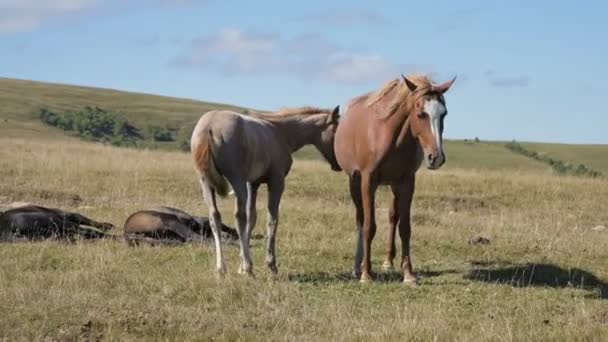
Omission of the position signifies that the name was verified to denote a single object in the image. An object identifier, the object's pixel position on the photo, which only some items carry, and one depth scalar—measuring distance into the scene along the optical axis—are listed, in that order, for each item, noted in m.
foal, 9.40
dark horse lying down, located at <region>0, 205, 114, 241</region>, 12.25
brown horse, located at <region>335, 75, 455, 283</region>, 9.42
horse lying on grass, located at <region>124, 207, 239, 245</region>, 12.27
